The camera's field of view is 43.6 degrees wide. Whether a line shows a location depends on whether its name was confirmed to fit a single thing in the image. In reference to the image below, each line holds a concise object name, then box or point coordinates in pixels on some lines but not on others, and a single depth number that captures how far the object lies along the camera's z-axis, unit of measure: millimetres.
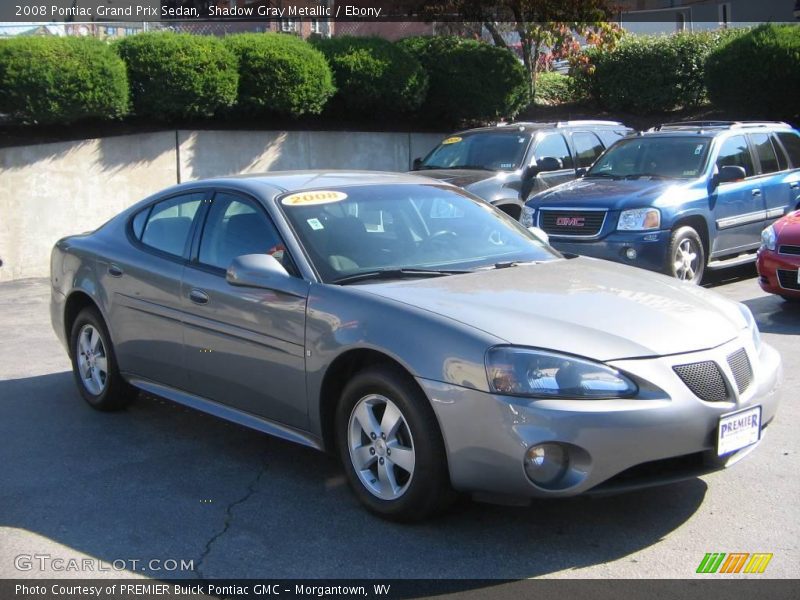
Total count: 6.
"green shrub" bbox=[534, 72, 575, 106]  21297
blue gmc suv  9930
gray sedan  4086
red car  8781
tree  18750
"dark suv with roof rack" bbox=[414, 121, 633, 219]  12219
